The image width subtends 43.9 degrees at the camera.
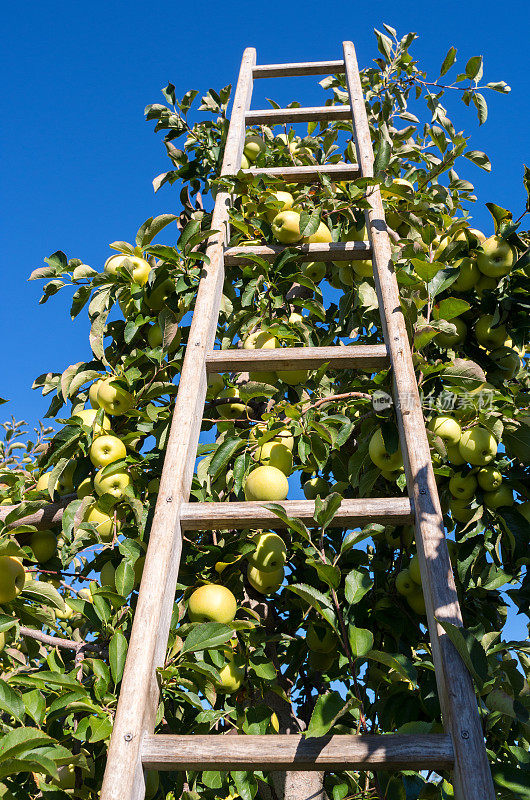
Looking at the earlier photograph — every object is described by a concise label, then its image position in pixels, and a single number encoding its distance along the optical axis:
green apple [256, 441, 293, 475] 1.92
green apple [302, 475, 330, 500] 2.38
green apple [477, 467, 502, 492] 2.12
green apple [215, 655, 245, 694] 1.77
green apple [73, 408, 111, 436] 2.12
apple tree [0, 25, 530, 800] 1.57
